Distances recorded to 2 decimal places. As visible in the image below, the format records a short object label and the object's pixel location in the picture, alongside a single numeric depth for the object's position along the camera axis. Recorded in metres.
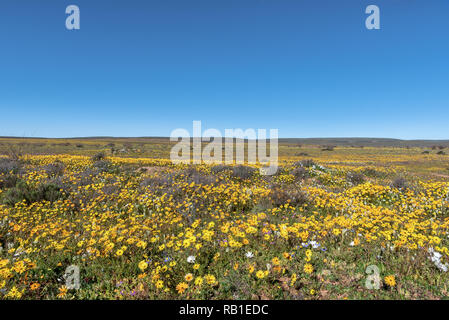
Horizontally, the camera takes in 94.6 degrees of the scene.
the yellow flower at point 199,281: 2.86
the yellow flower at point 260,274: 2.86
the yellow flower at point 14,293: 2.67
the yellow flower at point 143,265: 3.07
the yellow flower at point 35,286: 2.85
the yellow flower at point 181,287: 2.82
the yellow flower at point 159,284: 2.79
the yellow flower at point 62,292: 2.85
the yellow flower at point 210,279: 2.93
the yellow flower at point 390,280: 2.76
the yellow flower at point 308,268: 3.12
